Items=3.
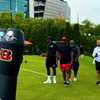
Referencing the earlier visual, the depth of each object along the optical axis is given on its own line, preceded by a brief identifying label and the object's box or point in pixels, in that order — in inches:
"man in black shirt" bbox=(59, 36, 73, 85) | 326.5
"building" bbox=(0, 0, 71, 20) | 2909.6
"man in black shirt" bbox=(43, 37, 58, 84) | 337.1
